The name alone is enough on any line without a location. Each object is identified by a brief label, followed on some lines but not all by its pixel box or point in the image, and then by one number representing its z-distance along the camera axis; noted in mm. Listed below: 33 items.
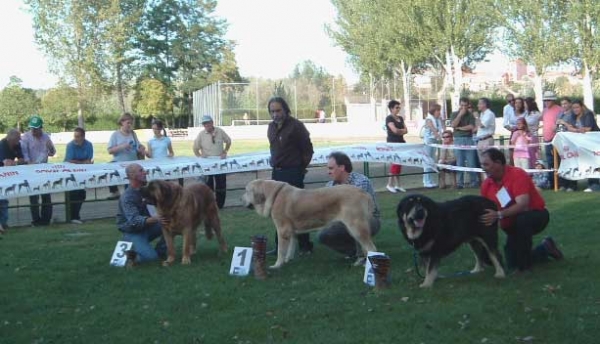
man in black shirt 9289
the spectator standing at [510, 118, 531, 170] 15445
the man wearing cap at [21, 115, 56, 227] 13234
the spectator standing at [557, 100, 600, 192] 15242
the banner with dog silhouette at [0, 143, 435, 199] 12719
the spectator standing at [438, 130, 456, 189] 16422
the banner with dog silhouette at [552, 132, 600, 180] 14461
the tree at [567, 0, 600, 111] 46719
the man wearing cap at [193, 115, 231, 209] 14695
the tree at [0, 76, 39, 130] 69688
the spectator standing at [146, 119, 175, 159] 14953
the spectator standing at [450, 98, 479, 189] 16234
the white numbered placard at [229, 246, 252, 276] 8094
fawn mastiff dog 8047
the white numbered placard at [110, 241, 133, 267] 8836
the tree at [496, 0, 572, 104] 48594
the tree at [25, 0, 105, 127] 72938
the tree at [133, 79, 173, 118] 73500
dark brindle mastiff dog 6859
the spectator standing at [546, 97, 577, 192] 15062
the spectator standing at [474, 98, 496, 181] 16188
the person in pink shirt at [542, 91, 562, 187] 15641
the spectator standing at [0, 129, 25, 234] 13148
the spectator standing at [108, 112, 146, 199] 14094
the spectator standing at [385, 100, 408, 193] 16125
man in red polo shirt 7605
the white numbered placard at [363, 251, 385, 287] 7196
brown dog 8641
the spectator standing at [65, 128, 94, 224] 13633
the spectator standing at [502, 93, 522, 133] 16645
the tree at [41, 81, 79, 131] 71812
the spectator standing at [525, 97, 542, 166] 15742
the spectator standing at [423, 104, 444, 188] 16875
